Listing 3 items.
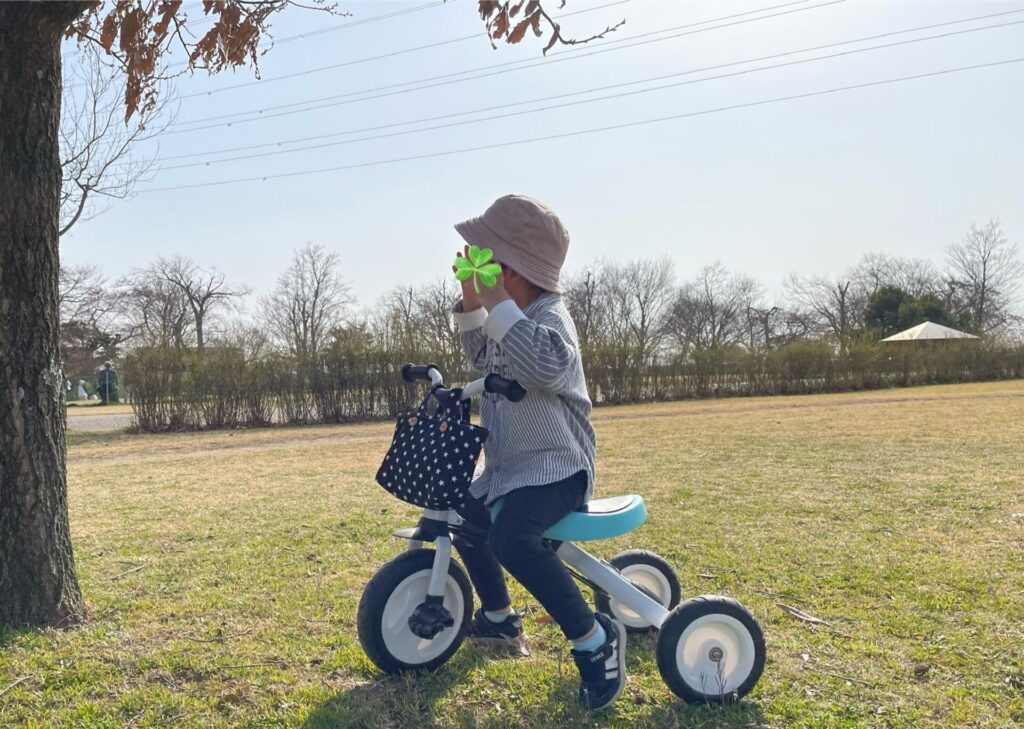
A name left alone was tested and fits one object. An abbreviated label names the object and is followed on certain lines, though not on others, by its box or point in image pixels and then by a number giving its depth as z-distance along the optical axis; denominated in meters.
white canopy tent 37.44
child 2.42
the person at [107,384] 38.97
